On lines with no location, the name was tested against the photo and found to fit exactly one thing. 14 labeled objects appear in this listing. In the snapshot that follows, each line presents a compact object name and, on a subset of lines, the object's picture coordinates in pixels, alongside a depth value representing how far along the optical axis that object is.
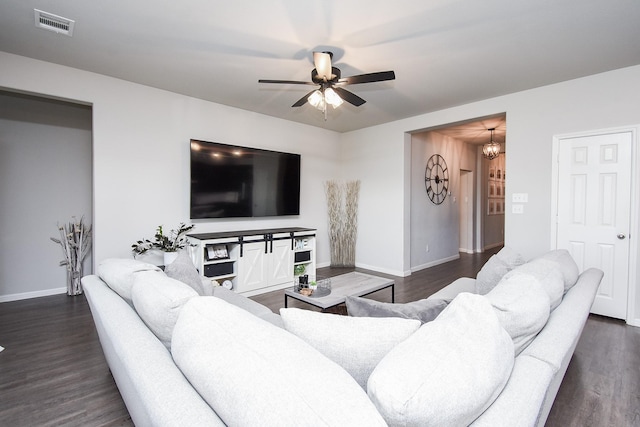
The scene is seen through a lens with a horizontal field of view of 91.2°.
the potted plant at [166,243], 3.66
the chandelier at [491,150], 5.71
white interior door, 3.22
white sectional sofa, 0.67
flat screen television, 4.11
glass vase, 3.80
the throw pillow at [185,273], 1.93
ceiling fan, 2.57
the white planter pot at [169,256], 3.65
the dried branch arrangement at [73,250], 3.79
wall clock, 5.90
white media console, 3.80
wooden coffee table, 2.61
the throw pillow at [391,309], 1.29
